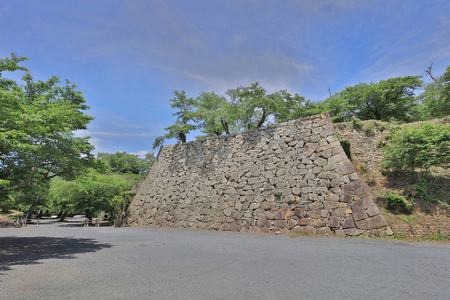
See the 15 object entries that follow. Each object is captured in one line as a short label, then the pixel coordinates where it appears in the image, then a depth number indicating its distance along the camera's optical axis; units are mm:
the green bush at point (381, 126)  12211
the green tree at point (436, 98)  14188
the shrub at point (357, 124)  12609
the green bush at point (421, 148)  8080
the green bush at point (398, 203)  7938
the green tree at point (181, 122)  18312
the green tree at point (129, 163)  33938
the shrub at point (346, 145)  10602
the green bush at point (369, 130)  12159
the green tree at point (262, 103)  14578
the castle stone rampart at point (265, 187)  8516
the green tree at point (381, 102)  16688
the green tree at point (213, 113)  16828
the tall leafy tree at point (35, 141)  5500
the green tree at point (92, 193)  19516
